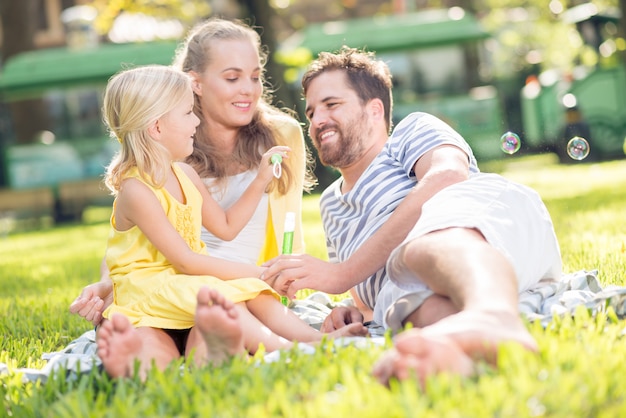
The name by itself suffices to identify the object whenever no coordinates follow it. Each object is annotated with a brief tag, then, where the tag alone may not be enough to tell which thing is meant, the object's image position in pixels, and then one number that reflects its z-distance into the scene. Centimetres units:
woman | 379
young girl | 283
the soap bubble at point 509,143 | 448
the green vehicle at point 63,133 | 1480
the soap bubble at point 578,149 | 452
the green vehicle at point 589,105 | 1556
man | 198
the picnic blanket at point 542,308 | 250
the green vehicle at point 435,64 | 1522
